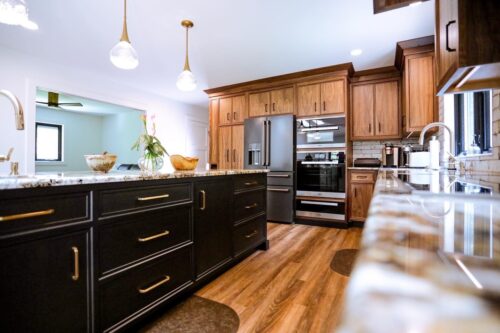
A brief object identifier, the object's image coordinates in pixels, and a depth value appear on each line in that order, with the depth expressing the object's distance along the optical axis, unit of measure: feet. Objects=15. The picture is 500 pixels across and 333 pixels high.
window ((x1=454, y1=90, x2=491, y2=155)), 6.38
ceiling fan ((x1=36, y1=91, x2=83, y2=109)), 15.24
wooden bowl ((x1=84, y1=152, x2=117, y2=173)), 5.03
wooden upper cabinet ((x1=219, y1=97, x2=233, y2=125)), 15.06
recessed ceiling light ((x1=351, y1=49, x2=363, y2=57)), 10.23
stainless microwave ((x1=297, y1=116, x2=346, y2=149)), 11.70
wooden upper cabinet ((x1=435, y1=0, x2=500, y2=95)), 2.95
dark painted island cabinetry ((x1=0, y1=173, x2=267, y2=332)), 3.00
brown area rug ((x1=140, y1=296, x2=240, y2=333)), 4.56
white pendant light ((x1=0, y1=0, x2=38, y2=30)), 4.90
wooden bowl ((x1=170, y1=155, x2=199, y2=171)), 6.27
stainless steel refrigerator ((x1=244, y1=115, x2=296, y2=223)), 12.62
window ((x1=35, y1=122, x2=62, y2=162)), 21.17
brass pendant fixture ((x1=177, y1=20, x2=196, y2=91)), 7.80
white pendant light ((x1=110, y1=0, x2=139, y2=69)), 5.81
